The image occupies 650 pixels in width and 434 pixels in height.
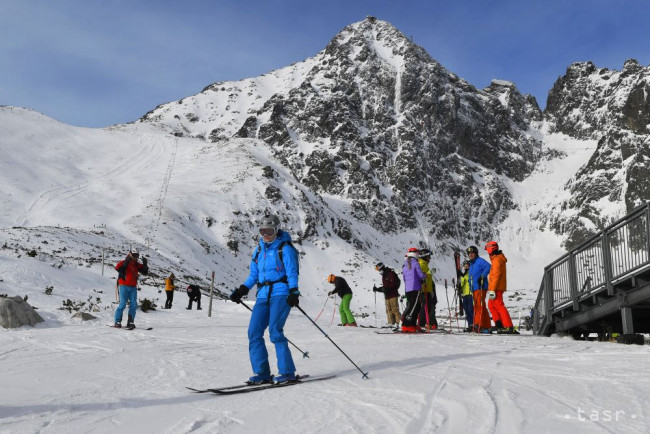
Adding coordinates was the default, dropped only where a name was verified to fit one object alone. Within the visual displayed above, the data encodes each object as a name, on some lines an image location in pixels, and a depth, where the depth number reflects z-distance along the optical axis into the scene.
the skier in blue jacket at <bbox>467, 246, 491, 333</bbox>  12.91
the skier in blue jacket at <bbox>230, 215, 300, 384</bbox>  5.74
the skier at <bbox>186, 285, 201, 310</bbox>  22.36
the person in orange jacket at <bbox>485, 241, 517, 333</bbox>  12.20
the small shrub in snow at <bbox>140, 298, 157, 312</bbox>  18.11
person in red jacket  12.69
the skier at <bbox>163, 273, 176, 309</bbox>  21.87
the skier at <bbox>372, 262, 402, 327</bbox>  14.77
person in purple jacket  11.95
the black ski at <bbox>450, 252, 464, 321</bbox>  15.08
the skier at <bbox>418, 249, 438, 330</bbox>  13.76
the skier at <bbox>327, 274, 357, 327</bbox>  15.80
